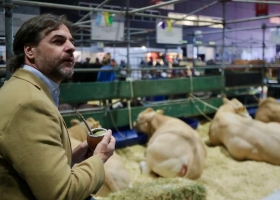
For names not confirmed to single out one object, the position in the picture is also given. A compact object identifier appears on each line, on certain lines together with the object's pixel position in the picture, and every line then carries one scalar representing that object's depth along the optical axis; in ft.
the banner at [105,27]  14.70
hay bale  7.73
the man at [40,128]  3.88
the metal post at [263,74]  24.31
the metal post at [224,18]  20.36
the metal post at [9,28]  8.42
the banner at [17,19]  10.43
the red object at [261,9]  24.40
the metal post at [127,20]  15.96
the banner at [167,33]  17.28
